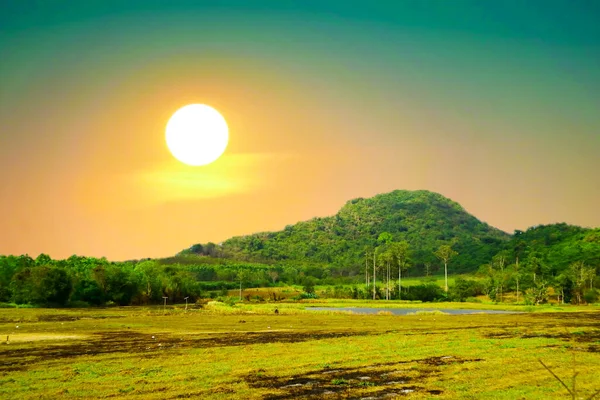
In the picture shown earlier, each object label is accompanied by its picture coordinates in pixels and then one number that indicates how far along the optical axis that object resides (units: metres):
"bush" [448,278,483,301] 145.62
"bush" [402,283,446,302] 154.75
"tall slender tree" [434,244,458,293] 180.12
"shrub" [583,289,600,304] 129.25
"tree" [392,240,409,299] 178.88
